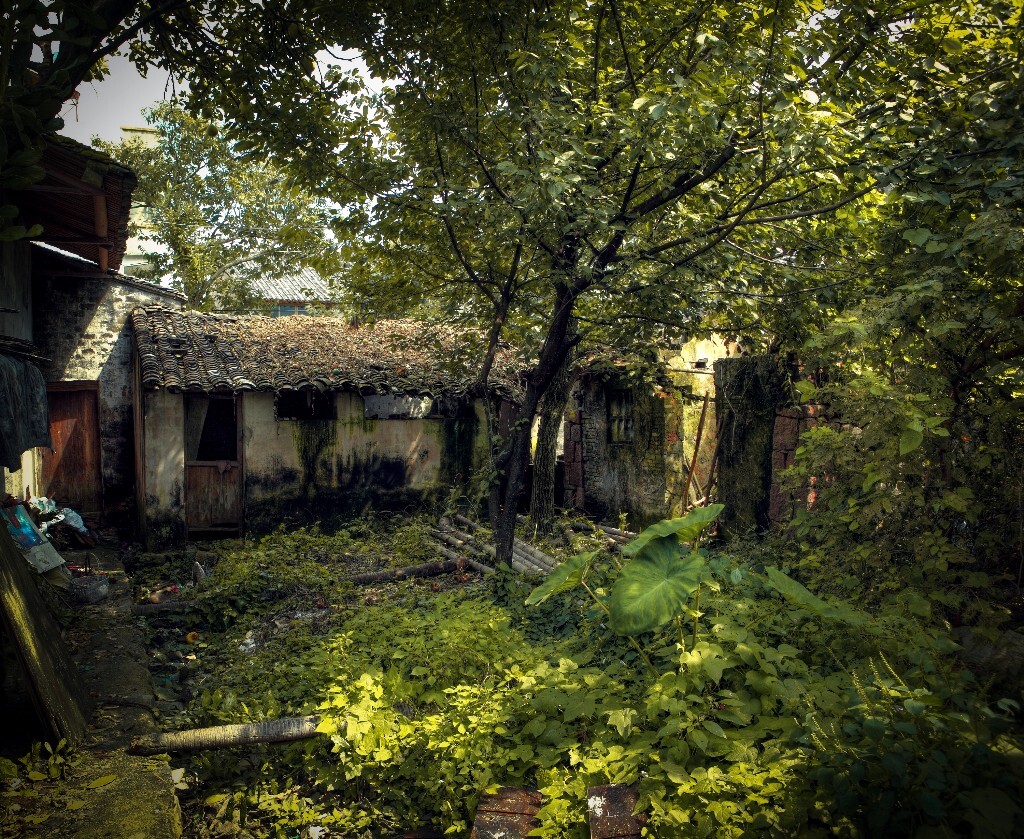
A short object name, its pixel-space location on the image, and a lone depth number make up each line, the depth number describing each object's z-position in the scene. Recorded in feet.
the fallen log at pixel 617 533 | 33.56
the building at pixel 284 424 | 36.83
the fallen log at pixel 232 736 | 13.28
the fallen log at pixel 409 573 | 28.25
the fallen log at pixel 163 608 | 24.07
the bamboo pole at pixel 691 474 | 29.78
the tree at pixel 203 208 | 63.16
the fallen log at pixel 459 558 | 27.62
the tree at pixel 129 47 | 10.62
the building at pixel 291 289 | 93.96
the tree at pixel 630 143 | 16.19
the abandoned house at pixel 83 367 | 33.50
